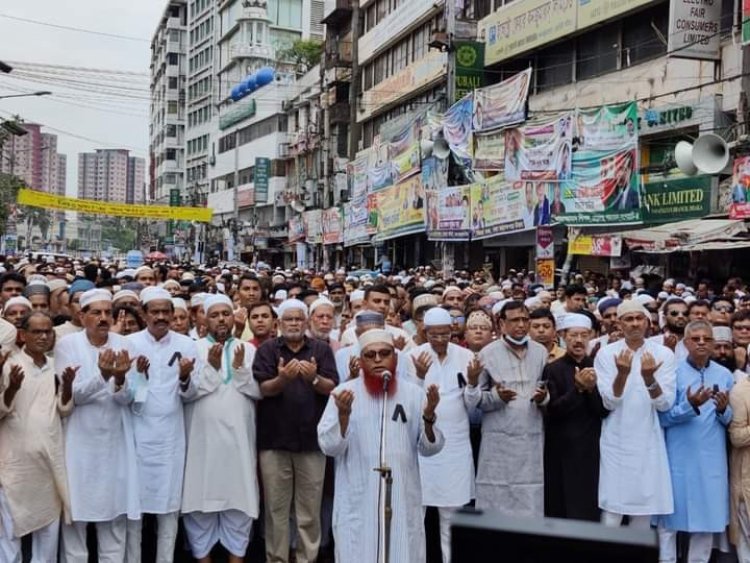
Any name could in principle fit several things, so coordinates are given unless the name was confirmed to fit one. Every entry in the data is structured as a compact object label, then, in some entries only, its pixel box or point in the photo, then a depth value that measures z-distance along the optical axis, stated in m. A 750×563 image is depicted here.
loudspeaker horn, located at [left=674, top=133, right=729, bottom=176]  14.58
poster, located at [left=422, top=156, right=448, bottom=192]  24.41
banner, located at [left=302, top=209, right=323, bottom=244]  40.81
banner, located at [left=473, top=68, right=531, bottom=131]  19.62
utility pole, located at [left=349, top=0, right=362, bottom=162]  40.00
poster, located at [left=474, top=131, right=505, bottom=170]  20.69
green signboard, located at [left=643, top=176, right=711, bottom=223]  16.12
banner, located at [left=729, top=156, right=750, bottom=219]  13.99
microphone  4.70
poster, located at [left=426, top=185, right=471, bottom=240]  22.23
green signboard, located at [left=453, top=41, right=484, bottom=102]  25.27
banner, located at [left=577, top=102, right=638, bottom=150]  16.25
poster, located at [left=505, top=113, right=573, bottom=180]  17.78
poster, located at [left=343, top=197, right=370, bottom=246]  31.98
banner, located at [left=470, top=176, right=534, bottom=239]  19.70
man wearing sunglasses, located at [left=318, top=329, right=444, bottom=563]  4.69
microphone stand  4.52
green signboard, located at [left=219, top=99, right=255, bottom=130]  61.78
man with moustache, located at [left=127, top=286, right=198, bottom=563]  5.64
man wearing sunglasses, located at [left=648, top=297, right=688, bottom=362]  6.86
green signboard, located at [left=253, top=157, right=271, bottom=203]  56.22
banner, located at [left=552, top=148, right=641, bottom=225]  16.44
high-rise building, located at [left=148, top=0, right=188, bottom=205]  93.44
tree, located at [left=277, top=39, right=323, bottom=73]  54.09
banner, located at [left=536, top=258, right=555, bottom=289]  13.52
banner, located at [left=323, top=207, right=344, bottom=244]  36.41
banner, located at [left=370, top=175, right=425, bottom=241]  26.38
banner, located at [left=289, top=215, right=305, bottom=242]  44.71
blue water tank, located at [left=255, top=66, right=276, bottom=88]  59.47
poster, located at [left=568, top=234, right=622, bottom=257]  16.12
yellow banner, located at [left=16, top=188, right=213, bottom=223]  34.25
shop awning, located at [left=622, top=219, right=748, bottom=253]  13.73
